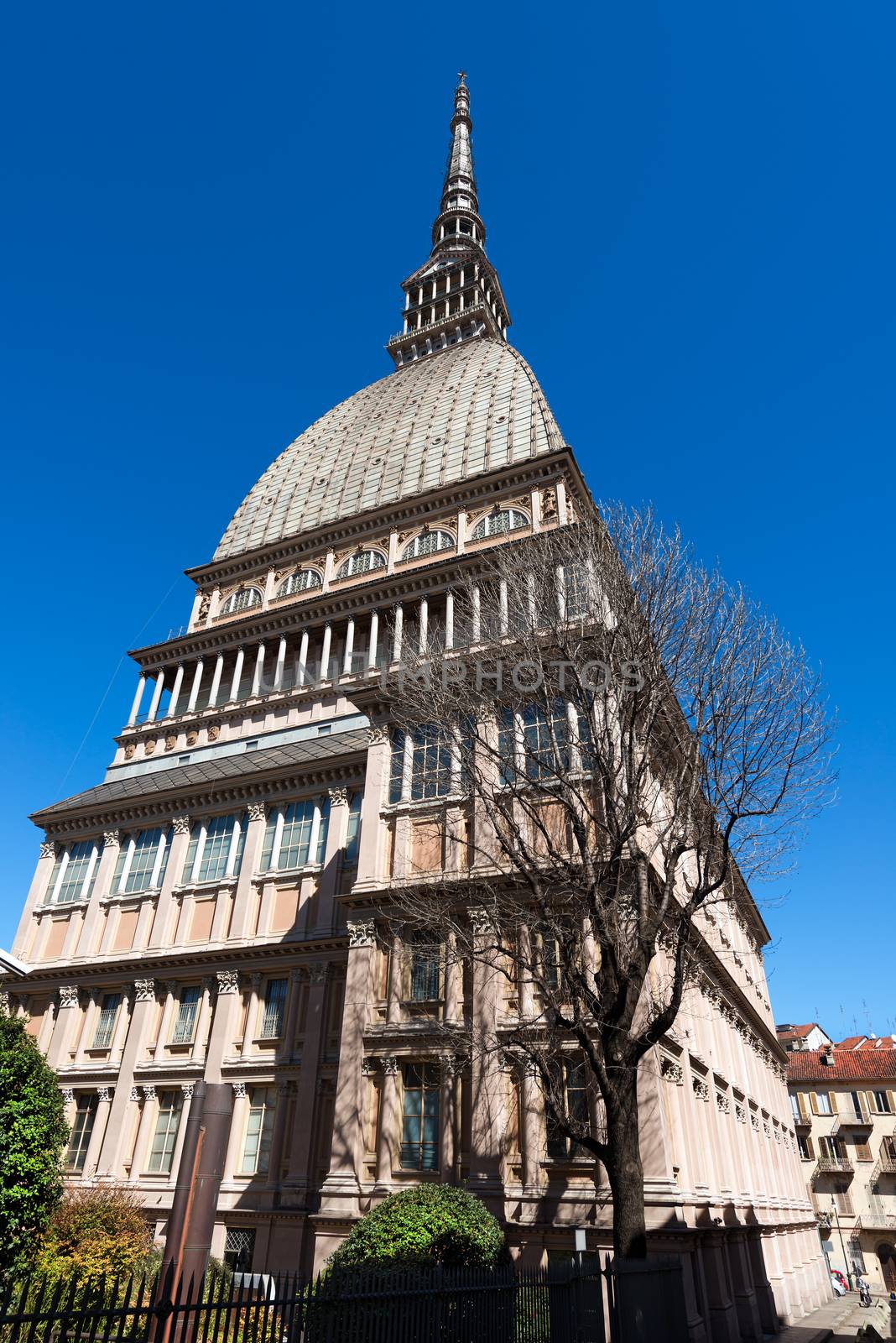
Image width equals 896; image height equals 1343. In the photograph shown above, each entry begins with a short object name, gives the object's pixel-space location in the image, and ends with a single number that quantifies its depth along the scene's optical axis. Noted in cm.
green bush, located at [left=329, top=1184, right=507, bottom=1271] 1744
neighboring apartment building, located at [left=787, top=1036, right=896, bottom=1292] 6694
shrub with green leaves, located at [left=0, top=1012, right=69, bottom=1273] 1705
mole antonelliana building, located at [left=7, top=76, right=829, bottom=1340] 2425
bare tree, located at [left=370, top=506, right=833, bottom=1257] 1688
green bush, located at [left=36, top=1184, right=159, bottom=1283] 2223
